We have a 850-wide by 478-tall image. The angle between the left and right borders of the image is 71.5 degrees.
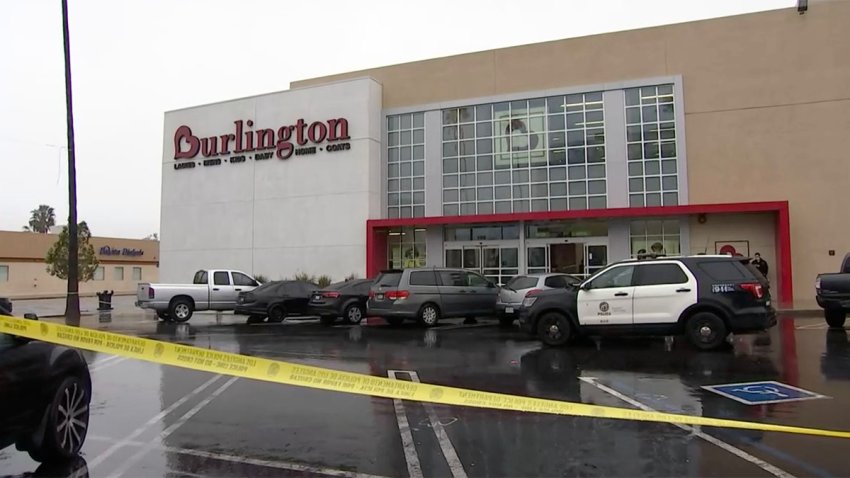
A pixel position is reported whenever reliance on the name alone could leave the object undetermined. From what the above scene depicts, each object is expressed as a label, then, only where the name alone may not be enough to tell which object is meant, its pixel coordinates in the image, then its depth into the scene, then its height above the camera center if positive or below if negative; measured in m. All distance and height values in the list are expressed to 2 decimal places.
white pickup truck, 18.70 -0.76
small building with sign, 48.72 +0.57
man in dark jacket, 20.84 -0.04
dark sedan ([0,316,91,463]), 4.40 -1.02
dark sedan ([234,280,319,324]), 18.55 -0.98
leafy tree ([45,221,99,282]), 43.84 +1.10
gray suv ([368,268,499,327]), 15.62 -0.78
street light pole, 19.31 +1.20
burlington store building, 21.22 +4.42
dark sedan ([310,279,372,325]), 17.44 -0.98
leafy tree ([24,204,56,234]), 94.94 +8.63
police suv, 10.27 -0.66
